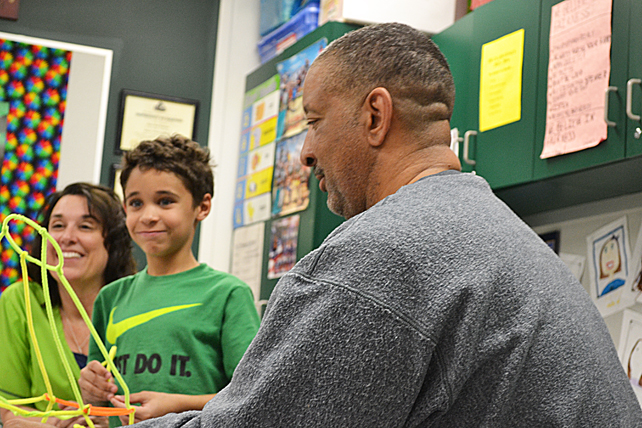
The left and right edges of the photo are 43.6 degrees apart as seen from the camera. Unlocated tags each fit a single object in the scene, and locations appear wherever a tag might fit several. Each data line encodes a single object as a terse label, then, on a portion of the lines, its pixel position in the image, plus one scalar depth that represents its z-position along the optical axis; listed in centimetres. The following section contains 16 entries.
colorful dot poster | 282
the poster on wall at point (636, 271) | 202
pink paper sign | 182
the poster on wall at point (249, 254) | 288
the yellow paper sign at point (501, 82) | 210
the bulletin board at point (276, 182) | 259
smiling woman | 157
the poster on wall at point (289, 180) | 264
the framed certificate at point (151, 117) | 302
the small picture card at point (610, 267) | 208
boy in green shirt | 133
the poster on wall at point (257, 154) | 289
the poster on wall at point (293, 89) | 266
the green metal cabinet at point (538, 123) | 175
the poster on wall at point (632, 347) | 200
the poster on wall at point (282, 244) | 266
